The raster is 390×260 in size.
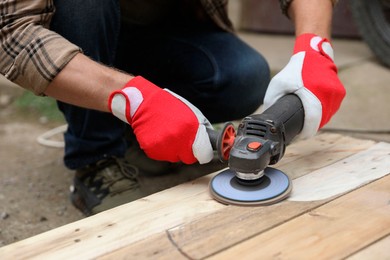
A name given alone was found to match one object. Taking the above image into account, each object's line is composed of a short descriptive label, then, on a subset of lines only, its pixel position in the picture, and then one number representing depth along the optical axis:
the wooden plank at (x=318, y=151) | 1.30
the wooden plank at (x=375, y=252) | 0.91
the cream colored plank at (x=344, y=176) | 1.15
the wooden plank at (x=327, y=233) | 0.93
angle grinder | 1.07
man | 1.13
